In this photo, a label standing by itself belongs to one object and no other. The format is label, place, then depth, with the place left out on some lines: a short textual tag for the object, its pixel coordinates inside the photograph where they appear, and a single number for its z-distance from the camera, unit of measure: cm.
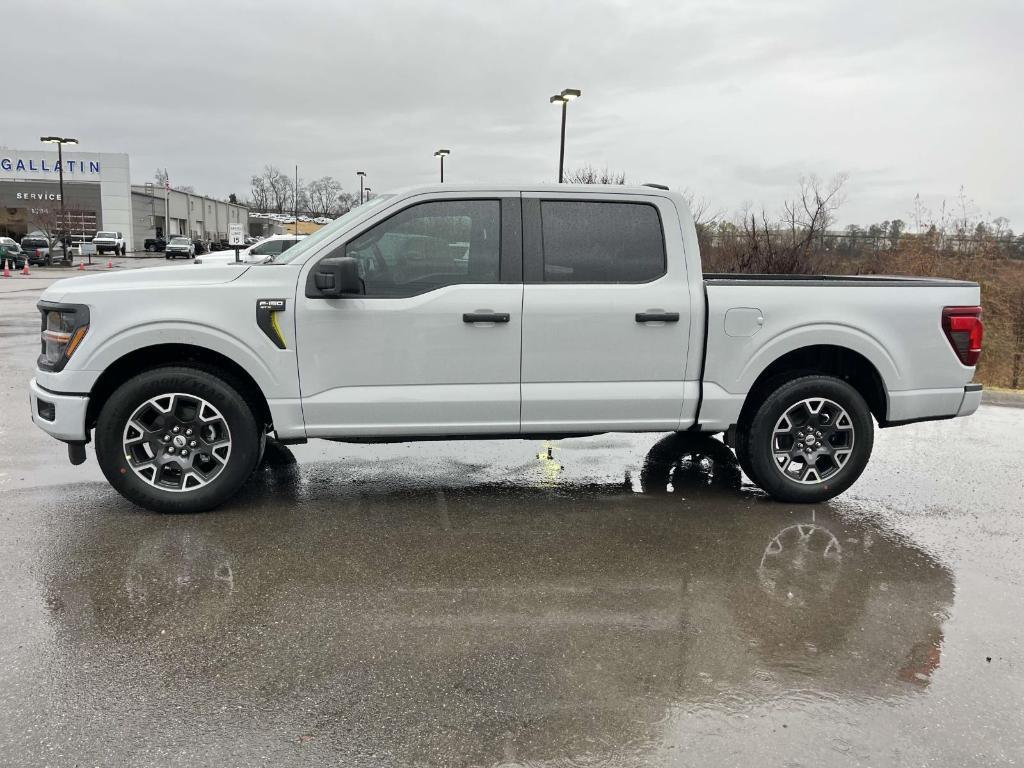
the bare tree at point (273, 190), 12750
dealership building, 6131
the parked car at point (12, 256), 3916
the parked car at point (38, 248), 4131
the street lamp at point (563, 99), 2225
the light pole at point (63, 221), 4141
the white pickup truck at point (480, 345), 455
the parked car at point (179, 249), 5159
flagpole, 7525
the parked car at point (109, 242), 5531
